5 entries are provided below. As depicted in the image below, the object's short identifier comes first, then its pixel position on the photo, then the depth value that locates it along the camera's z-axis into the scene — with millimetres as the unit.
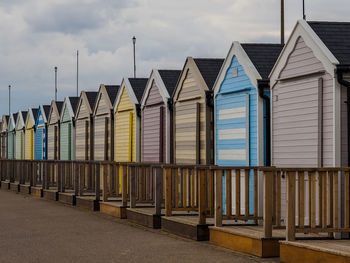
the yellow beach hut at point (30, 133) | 39438
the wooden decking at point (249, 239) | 11017
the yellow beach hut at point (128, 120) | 23219
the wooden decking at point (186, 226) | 13148
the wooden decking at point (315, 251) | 9305
